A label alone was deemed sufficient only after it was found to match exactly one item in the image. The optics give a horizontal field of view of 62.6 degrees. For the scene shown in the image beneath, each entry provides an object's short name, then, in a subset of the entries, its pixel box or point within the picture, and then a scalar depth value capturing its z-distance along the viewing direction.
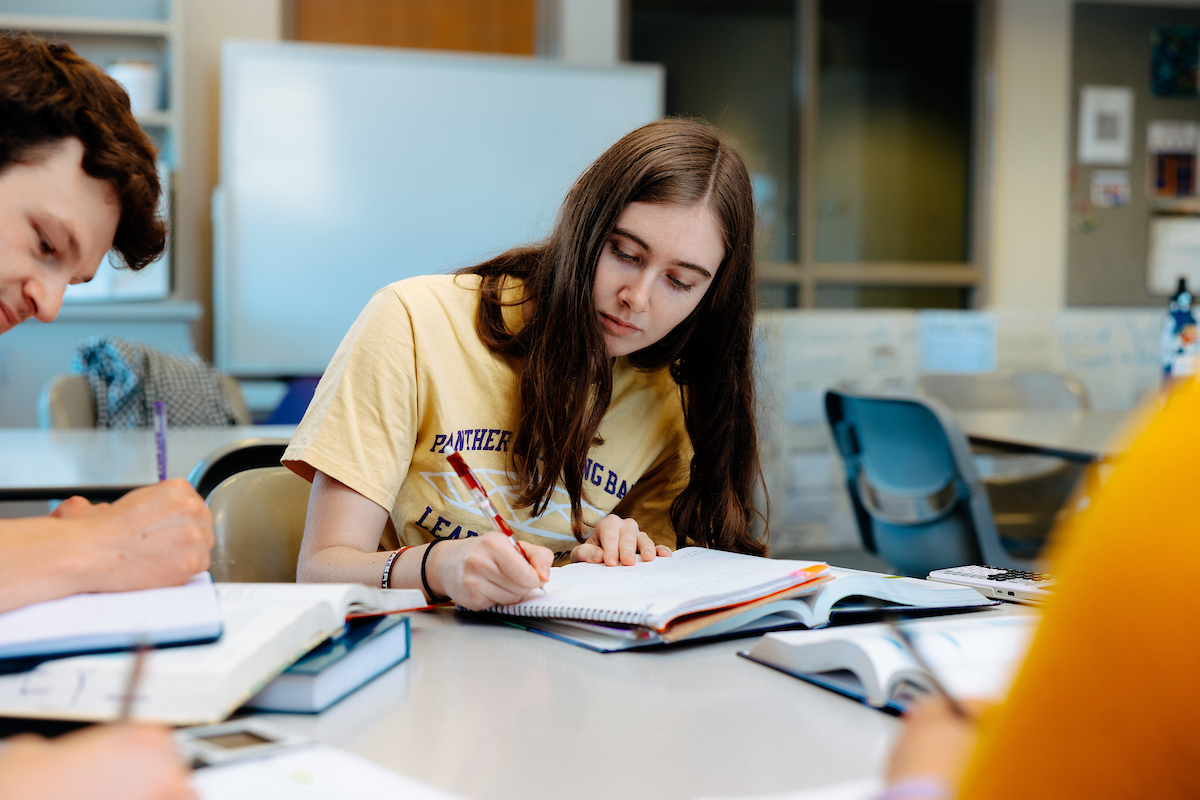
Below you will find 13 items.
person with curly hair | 0.75
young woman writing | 1.16
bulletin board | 4.74
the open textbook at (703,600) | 0.83
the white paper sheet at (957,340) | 4.67
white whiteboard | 3.77
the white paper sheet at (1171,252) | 4.83
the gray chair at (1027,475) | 2.71
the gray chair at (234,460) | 1.53
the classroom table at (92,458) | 1.69
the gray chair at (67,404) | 2.66
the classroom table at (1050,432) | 2.05
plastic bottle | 2.40
